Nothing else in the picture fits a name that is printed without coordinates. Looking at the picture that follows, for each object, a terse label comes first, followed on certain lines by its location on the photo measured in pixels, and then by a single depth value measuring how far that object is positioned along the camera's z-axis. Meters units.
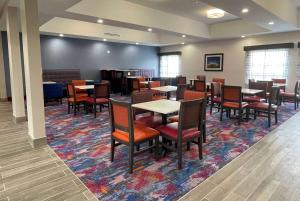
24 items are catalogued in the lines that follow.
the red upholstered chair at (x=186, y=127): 2.74
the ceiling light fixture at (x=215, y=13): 6.08
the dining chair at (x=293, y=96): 6.69
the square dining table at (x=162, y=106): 2.95
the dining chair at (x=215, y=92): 6.12
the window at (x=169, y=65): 11.90
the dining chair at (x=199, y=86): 6.72
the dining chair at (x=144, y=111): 3.43
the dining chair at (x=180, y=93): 5.19
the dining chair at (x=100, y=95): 5.66
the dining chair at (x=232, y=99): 4.88
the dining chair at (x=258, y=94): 5.81
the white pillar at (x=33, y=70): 3.30
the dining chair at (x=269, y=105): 4.86
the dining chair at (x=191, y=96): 3.73
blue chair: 7.25
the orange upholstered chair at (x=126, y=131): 2.65
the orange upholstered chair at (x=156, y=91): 5.98
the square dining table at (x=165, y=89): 5.68
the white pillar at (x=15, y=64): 4.70
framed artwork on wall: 9.74
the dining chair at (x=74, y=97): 5.85
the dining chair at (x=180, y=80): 8.34
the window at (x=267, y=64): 8.00
